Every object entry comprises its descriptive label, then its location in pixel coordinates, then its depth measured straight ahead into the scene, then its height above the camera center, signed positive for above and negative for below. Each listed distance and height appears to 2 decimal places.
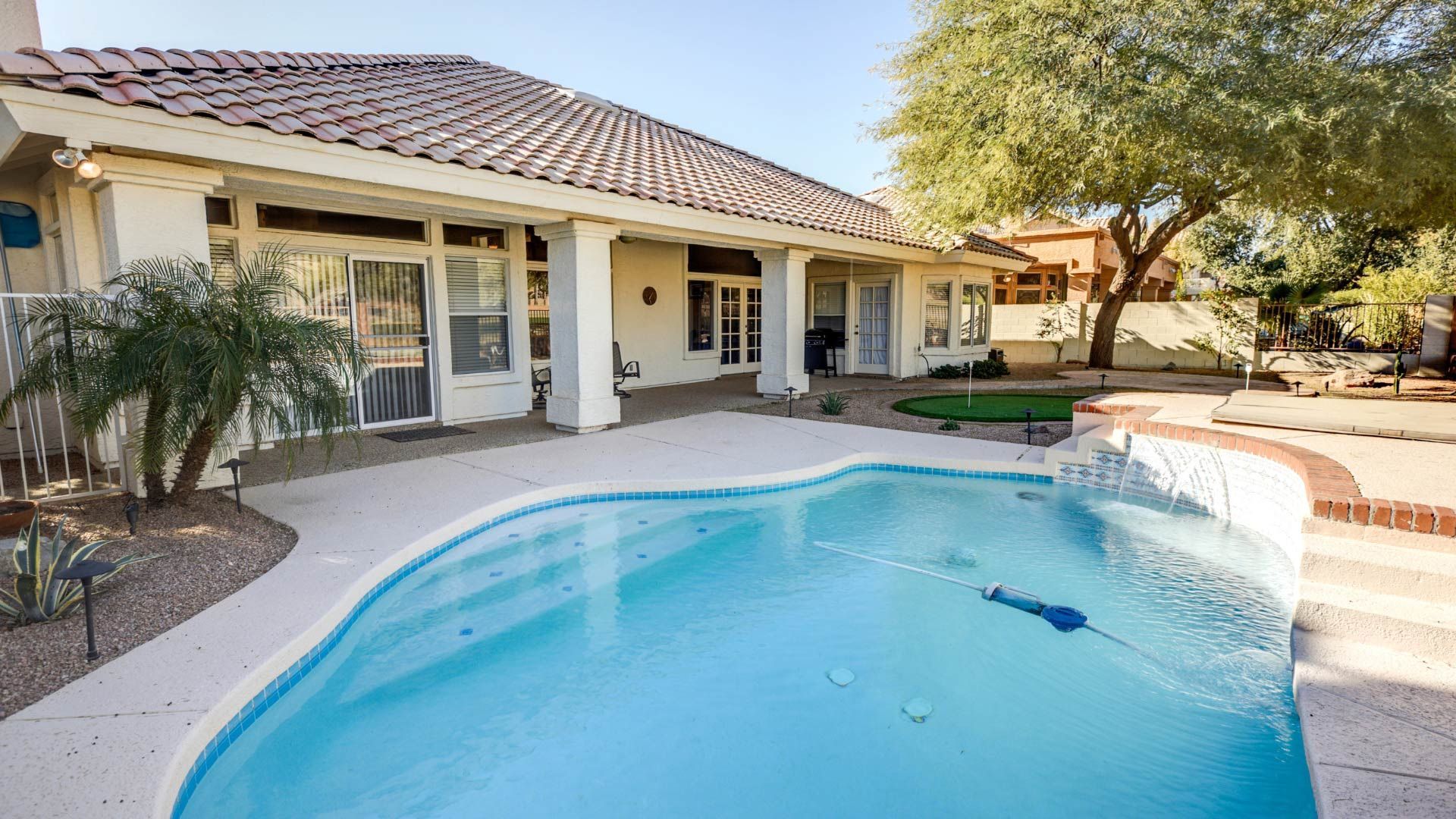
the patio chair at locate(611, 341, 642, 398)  10.77 -0.61
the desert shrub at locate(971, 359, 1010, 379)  15.64 -0.89
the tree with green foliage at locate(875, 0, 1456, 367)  8.71 +3.09
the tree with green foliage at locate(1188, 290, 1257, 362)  16.41 +0.03
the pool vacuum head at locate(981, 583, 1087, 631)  4.33 -1.83
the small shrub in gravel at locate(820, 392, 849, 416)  10.22 -1.10
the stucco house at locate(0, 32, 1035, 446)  5.22 +1.41
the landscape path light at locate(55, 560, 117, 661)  2.87 -0.99
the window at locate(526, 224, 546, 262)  10.64 +1.38
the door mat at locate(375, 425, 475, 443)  8.19 -1.20
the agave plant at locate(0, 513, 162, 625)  3.37 -1.23
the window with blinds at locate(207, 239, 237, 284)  7.16 +0.84
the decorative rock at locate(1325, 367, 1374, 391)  12.05 -0.94
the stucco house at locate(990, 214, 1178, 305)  26.98 +2.69
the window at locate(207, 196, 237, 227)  7.10 +1.34
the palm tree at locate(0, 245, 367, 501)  4.18 -0.15
